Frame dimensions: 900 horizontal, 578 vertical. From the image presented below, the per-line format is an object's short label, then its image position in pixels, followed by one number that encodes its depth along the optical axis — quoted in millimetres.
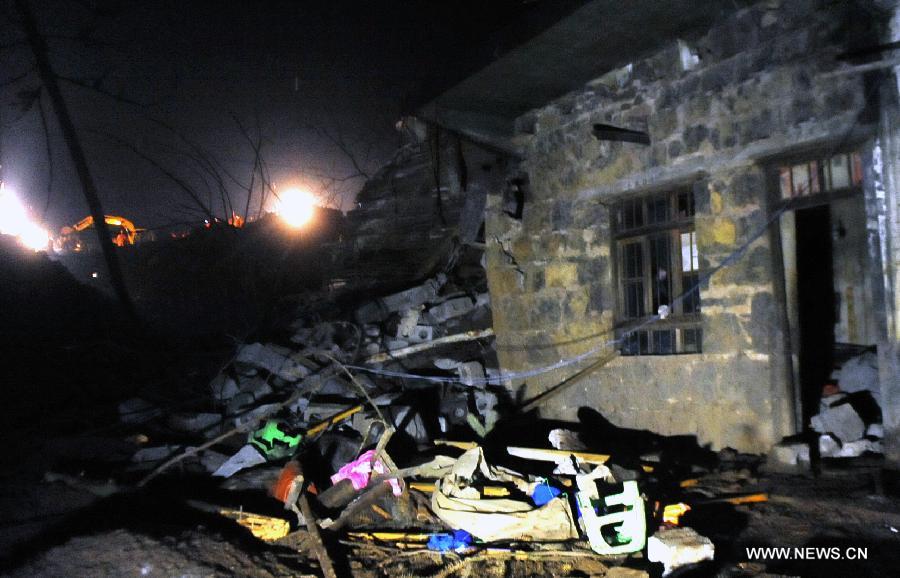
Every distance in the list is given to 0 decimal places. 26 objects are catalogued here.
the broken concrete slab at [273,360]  8609
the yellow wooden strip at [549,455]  4989
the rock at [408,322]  8898
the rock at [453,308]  8766
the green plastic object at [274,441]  6789
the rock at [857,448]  4988
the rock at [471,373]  7711
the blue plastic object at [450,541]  4221
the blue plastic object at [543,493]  4441
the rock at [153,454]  7145
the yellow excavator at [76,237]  30047
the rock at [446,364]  8133
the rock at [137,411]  8438
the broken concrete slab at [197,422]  7891
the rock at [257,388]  8251
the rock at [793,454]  4906
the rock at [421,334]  8703
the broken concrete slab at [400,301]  9320
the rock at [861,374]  5820
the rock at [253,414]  7711
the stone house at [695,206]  4742
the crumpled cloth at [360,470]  5305
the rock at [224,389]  8430
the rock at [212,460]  6859
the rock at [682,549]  3549
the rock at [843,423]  5094
